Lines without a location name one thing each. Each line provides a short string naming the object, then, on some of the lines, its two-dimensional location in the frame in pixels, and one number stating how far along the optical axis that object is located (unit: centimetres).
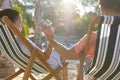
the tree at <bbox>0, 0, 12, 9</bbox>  294
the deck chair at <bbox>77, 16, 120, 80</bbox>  154
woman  201
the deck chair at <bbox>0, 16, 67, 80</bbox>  187
